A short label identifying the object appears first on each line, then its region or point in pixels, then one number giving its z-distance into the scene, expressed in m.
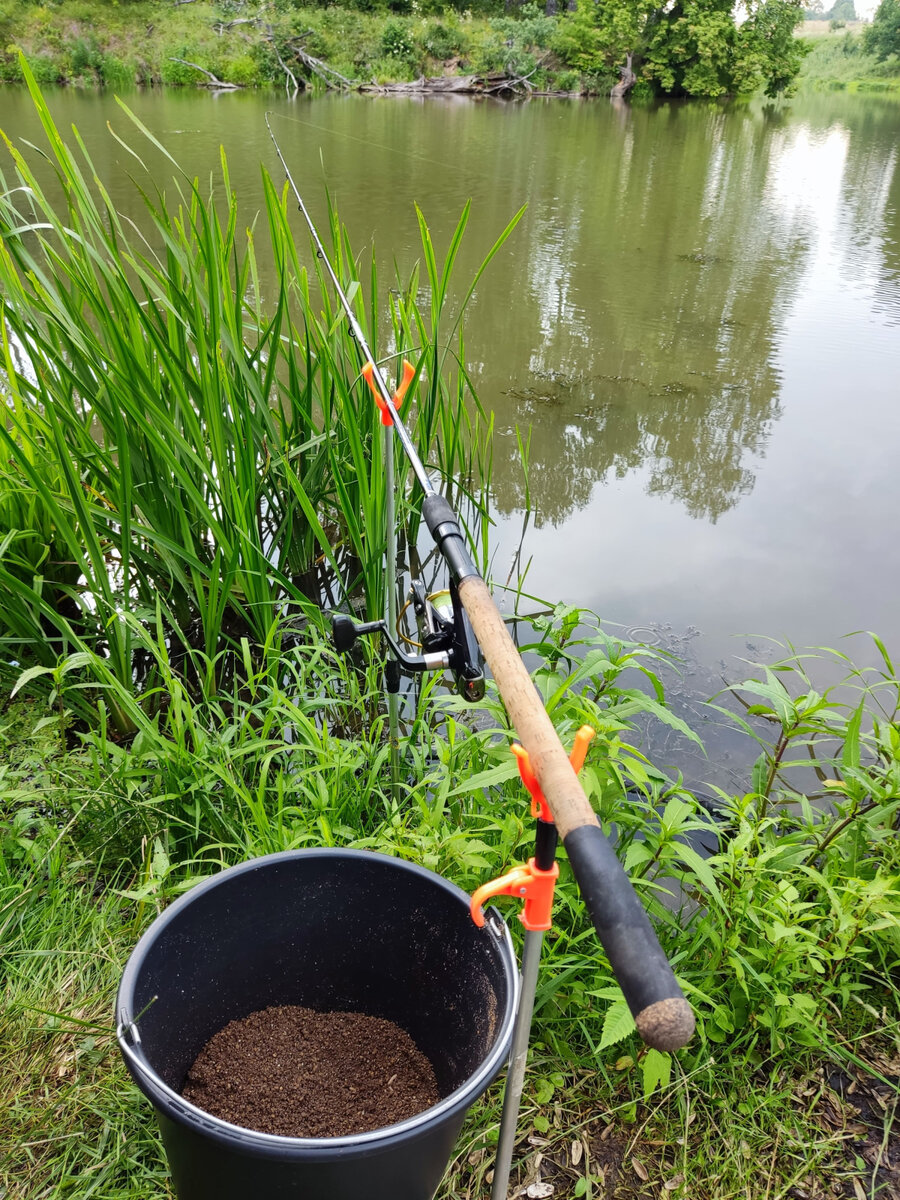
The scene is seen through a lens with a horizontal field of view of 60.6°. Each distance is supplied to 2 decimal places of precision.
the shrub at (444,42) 21.17
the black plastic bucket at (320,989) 0.70
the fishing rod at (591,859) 0.41
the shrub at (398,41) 20.28
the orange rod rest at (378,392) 1.05
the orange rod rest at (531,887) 0.57
